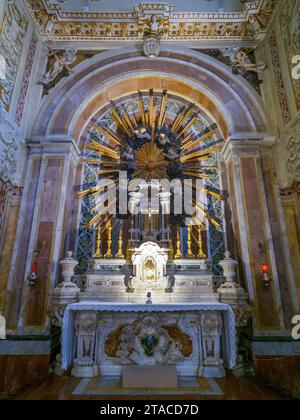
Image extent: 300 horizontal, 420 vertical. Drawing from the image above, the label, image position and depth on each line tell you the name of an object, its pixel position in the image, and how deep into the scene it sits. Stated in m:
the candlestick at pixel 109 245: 5.71
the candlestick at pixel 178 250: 5.73
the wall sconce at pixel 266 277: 5.01
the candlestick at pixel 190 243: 5.76
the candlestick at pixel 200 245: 5.72
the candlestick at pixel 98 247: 5.71
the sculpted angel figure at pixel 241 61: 6.73
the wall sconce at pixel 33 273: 5.05
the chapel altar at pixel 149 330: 4.37
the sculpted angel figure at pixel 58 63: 6.75
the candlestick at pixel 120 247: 5.71
